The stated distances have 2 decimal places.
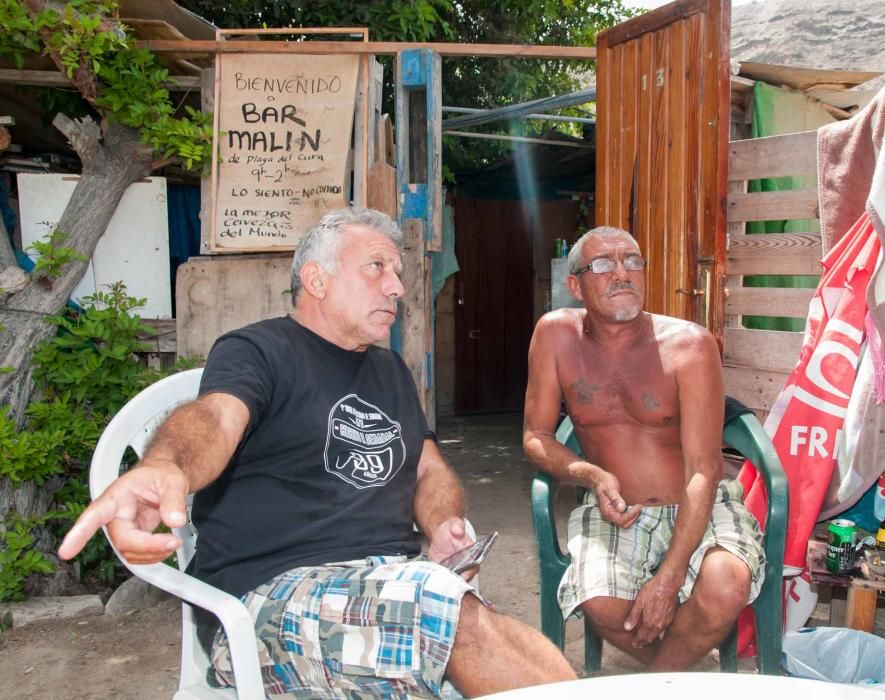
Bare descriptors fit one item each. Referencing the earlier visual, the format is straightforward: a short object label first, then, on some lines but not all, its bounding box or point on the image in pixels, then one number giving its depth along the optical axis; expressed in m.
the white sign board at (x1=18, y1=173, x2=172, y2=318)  4.27
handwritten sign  4.11
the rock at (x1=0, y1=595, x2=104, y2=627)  3.59
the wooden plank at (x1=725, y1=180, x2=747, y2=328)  4.18
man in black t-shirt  1.66
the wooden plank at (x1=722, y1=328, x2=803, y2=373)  3.88
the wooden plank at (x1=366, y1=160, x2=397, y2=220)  4.16
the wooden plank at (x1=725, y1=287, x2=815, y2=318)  3.85
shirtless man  2.42
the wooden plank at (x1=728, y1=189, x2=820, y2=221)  3.81
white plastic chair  1.68
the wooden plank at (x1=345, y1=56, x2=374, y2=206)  4.12
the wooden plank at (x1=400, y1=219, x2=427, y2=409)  4.17
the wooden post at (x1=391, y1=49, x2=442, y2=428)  4.16
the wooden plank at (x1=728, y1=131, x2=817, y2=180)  3.85
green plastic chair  2.47
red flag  3.18
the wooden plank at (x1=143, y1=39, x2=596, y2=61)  4.00
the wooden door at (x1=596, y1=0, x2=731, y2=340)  4.03
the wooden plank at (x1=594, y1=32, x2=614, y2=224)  4.68
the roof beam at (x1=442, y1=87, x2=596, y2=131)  5.89
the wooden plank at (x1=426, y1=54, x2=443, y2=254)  4.09
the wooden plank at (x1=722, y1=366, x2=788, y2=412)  3.95
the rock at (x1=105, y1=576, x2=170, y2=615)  3.72
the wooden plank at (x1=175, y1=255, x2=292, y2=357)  4.18
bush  3.59
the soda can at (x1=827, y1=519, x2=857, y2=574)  2.82
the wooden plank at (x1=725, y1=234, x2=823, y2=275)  3.80
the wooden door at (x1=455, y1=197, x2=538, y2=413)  9.45
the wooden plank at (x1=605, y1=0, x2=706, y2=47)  4.12
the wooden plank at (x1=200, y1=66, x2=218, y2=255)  4.17
